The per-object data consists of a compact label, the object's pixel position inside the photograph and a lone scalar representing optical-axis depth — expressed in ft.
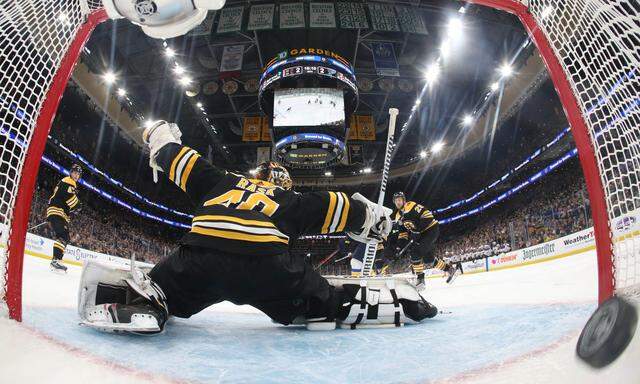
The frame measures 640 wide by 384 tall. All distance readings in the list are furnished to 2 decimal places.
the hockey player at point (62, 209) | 16.46
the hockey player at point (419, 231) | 17.47
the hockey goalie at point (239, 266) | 5.04
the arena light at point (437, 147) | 57.24
